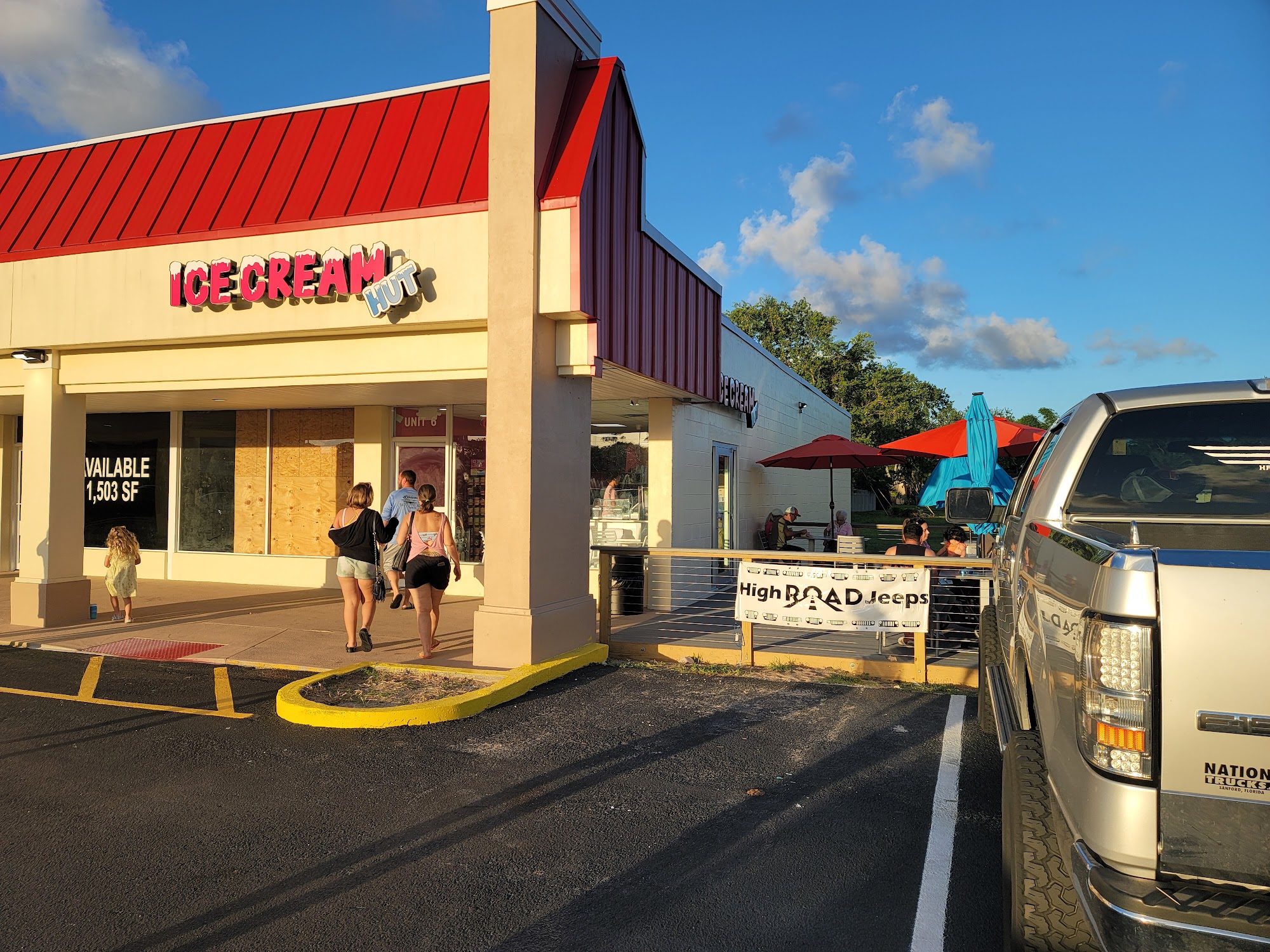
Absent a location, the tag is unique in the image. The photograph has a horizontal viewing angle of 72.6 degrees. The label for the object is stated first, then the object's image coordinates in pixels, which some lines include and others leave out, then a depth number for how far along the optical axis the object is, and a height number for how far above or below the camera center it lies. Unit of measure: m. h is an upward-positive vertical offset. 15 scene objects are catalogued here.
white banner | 8.11 -0.83
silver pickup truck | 2.06 -0.62
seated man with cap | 14.88 -0.35
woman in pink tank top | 8.38 -0.44
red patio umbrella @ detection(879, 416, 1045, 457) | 12.88 +1.09
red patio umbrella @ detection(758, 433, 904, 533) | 14.27 +0.91
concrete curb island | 6.33 -1.49
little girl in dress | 10.21 -0.60
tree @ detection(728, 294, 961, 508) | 47.78 +8.02
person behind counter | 12.77 +0.15
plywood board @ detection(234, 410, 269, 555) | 14.20 +0.52
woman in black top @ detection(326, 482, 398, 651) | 8.66 -0.40
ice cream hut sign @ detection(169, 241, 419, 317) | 8.45 +2.39
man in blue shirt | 9.46 +0.10
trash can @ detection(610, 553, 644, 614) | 11.09 -0.89
